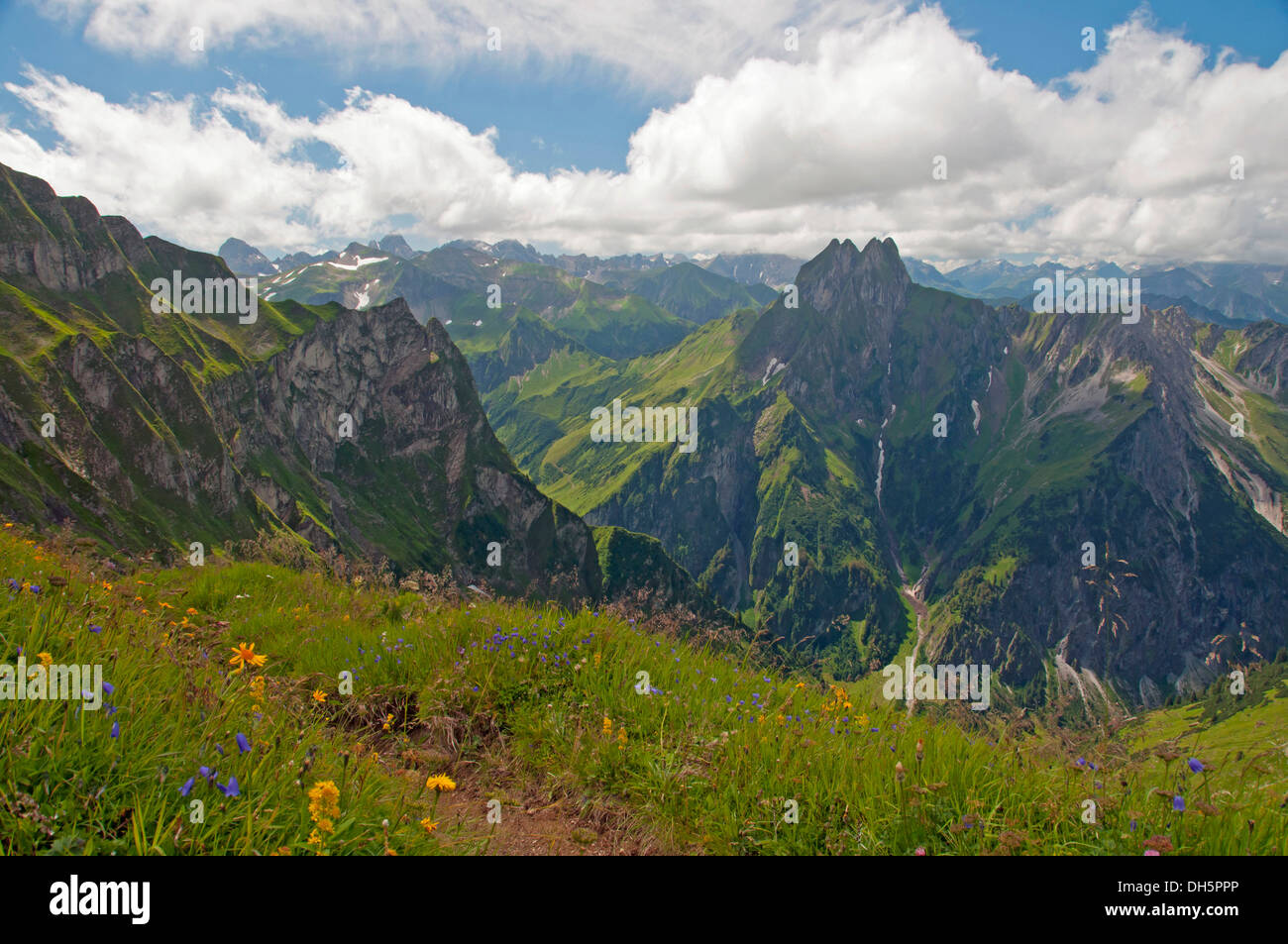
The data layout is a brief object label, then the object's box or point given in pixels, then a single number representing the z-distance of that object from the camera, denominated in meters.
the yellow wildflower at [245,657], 5.25
